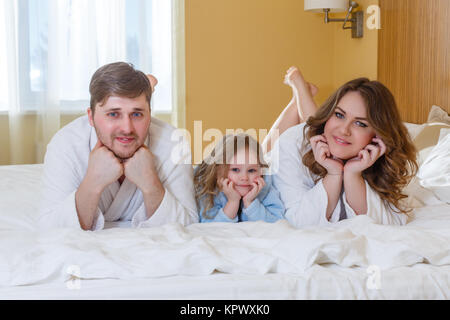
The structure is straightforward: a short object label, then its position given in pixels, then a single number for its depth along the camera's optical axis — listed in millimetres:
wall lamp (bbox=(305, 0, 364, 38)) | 3725
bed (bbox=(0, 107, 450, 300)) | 1238
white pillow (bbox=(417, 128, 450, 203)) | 1977
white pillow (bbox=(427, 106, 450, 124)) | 2567
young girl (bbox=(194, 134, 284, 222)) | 1751
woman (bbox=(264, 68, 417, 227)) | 1673
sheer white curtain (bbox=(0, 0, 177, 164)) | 3715
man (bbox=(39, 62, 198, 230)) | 1575
